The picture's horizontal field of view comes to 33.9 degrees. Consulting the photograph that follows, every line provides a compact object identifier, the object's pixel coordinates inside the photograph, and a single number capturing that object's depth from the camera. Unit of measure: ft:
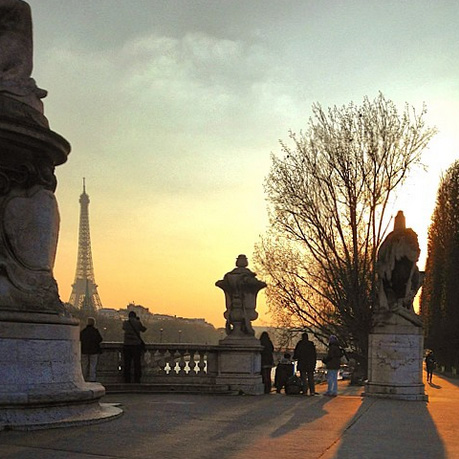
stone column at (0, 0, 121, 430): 28.84
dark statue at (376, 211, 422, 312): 54.70
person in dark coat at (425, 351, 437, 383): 118.27
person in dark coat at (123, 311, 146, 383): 51.80
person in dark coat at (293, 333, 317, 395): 56.80
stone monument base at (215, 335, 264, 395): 53.16
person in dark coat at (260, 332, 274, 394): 58.13
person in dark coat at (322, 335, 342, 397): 56.13
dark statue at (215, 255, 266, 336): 55.36
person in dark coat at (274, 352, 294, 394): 58.23
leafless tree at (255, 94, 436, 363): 85.81
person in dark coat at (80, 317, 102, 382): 49.01
